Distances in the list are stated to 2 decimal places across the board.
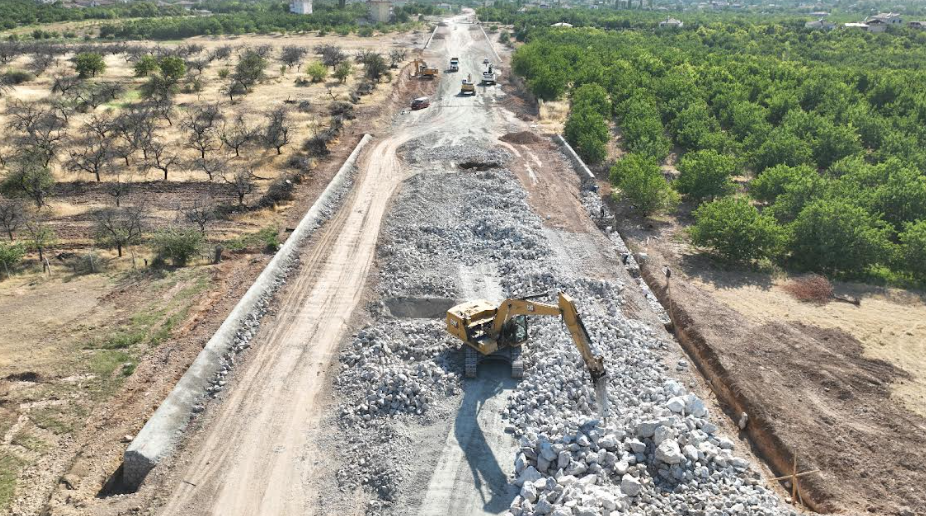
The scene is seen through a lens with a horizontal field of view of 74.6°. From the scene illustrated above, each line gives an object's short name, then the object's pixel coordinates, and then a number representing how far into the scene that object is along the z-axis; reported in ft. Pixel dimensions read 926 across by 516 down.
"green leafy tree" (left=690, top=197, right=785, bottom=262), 90.07
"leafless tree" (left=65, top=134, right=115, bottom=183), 116.47
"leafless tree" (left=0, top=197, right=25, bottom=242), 94.43
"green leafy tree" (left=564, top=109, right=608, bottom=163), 132.26
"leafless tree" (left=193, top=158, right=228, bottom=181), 120.88
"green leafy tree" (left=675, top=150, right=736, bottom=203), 109.50
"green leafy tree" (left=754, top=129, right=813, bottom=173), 122.42
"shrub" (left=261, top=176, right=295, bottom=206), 109.10
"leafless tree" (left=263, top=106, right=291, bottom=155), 134.82
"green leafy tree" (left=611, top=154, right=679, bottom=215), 105.29
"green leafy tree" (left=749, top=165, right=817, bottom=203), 107.74
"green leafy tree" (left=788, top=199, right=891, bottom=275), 89.45
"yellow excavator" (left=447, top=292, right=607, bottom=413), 61.16
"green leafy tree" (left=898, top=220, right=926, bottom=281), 88.79
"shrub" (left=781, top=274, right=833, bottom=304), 83.92
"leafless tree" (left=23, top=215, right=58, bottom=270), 90.78
